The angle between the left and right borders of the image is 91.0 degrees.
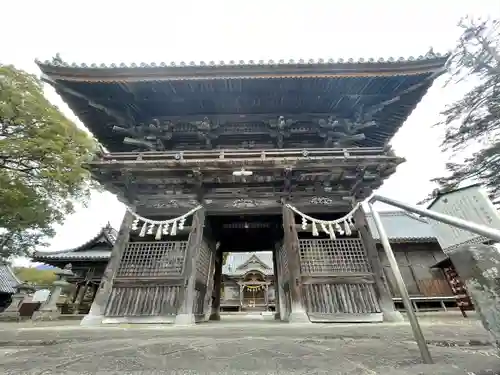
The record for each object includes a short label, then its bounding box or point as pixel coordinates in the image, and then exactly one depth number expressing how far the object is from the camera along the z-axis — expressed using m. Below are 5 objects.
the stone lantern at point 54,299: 11.87
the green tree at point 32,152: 9.11
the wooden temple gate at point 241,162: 5.80
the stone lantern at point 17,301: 16.34
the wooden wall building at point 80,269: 15.32
